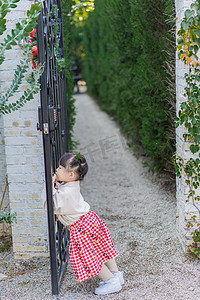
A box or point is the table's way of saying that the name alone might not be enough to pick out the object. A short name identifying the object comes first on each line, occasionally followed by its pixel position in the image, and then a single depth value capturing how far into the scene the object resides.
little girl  2.85
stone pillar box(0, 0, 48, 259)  3.31
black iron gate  2.65
